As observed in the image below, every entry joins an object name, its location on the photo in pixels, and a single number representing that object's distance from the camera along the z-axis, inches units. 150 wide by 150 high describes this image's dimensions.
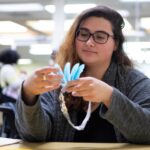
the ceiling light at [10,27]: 262.2
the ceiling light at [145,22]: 212.8
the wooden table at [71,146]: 38.9
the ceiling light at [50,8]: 222.2
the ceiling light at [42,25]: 238.9
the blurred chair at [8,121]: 94.8
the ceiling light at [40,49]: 260.6
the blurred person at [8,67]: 149.3
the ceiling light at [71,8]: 214.5
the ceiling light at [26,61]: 271.6
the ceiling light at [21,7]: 227.1
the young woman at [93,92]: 39.4
